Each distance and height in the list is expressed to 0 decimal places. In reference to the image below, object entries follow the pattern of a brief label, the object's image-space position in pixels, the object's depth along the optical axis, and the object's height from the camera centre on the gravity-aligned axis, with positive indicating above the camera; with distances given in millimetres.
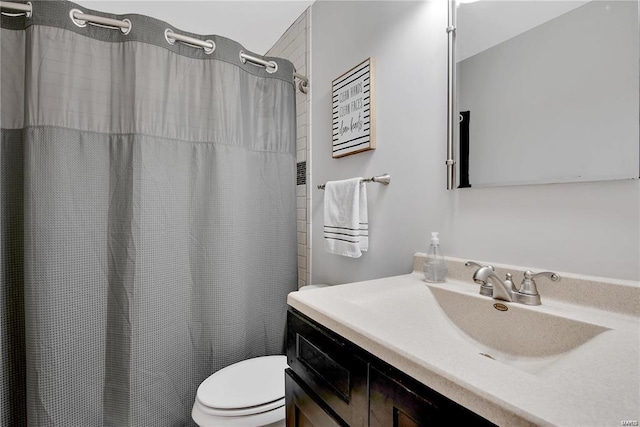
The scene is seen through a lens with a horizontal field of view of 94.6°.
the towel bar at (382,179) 1202 +125
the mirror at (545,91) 637 +300
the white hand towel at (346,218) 1235 -37
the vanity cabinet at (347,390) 466 -355
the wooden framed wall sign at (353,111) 1274 +459
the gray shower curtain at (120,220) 1119 -42
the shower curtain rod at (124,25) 1101 +766
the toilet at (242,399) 1026 -696
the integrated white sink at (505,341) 371 -242
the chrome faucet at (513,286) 727 -197
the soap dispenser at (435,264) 942 -177
